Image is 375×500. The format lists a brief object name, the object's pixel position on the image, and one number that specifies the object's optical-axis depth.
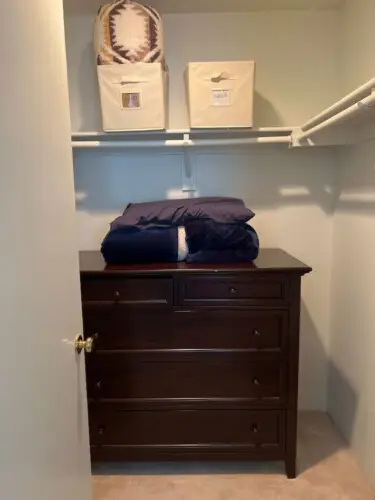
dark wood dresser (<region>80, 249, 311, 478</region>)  1.98
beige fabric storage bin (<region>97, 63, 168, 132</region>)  2.04
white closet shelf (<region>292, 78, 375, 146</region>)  1.40
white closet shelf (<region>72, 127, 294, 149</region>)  2.24
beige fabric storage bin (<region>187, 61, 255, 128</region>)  2.08
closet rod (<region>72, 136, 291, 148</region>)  2.26
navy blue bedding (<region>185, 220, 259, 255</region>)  1.99
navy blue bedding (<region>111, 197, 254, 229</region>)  2.01
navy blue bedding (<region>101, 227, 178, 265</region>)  2.03
